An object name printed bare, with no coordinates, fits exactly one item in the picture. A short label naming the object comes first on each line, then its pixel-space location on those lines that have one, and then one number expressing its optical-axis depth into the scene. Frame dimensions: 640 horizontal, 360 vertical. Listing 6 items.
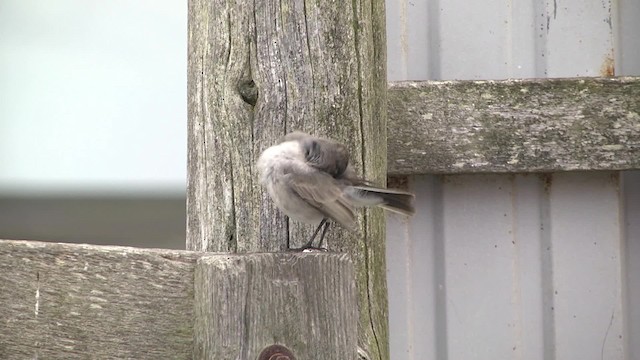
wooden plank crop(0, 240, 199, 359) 8.01
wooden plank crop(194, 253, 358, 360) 7.99
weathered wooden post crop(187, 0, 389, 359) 8.20
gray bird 8.16
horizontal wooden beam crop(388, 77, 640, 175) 8.46
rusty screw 7.99
